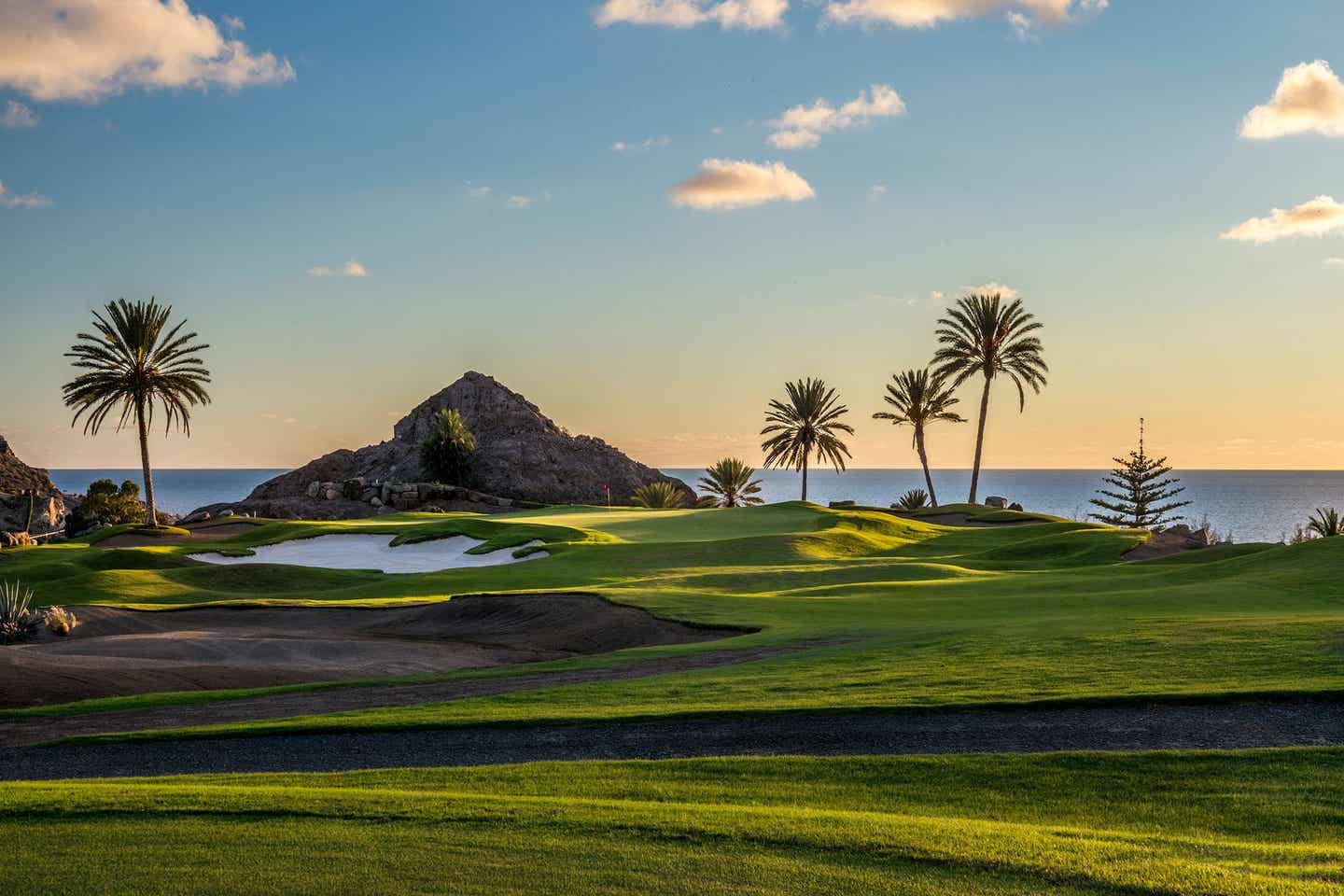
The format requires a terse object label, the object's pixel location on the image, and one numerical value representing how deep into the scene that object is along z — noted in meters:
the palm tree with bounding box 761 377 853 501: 78.75
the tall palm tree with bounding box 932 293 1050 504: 67.00
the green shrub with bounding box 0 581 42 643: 21.87
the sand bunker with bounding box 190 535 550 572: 40.56
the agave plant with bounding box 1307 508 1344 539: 50.25
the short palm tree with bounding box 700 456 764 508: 82.19
